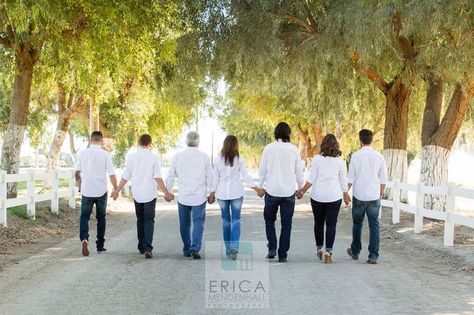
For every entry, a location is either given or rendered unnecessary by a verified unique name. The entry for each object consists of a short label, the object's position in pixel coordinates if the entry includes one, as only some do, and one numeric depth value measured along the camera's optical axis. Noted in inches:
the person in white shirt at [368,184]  399.9
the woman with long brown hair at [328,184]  393.7
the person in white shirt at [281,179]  387.5
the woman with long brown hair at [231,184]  395.2
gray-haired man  402.0
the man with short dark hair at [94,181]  427.2
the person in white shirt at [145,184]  409.7
